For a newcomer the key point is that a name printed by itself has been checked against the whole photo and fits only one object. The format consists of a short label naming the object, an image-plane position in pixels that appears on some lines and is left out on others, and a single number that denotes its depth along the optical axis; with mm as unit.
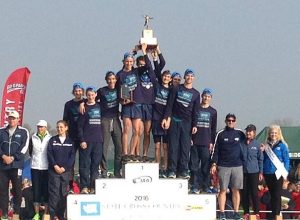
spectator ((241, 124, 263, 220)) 13273
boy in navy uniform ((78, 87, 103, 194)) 13156
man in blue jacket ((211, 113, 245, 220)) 13180
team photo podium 12789
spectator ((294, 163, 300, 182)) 19116
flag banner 21469
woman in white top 13070
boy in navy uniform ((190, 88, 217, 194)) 13391
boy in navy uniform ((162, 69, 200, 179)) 13367
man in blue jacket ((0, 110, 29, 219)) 12867
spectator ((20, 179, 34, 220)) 13539
